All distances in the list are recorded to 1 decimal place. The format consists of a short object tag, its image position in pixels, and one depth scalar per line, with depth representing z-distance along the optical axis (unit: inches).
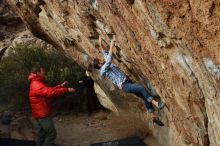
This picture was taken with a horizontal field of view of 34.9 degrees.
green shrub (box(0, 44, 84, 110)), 460.4
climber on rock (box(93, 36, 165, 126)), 247.0
